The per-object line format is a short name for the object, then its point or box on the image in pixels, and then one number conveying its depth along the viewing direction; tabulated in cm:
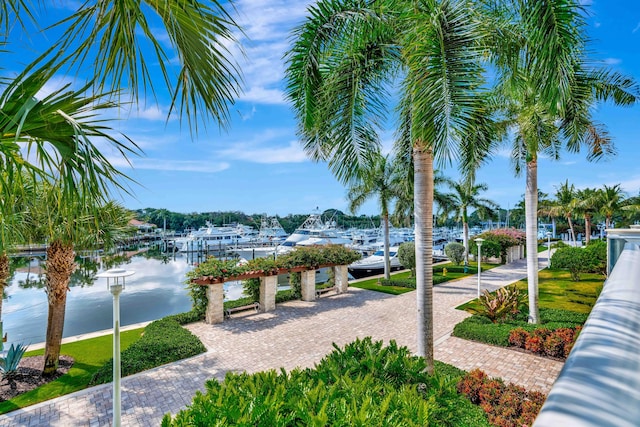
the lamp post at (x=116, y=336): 479
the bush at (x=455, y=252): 2461
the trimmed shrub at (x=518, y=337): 898
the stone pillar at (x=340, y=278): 1612
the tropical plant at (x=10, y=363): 725
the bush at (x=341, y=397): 276
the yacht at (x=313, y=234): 3625
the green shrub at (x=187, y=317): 1141
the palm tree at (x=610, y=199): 2895
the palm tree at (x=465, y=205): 2184
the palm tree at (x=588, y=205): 2954
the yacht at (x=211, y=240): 5266
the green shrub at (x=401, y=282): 1724
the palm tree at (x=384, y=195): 1772
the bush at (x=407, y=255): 1959
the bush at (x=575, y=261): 1725
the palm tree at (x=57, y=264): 764
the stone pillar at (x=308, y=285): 1460
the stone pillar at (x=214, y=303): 1134
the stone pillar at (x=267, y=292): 1294
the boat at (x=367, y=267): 2592
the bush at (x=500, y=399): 509
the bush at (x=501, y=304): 1079
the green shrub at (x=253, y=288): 1345
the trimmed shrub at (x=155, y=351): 769
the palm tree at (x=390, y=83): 443
